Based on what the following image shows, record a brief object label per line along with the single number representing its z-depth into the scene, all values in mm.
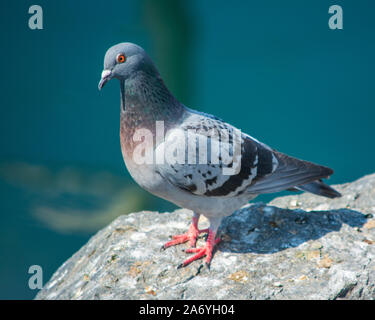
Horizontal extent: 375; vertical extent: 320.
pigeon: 2609
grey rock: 2547
